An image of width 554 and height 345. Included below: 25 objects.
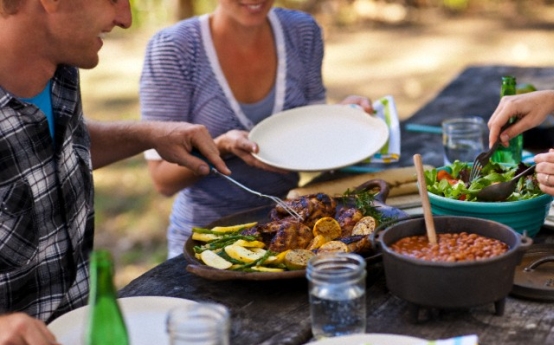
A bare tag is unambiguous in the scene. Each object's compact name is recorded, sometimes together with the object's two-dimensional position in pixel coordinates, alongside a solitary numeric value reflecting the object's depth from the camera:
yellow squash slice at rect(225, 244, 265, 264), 2.21
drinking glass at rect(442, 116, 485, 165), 3.18
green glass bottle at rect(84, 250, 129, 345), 1.58
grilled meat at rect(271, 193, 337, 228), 2.42
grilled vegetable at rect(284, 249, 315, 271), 2.15
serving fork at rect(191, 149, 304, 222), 2.42
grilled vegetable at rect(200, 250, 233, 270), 2.20
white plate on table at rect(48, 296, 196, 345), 1.93
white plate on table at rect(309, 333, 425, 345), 1.79
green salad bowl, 2.34
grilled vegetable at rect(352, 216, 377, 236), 2.29
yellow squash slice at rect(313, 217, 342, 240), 2.34
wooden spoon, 2.04
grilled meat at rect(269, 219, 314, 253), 2.28
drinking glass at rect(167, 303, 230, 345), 1.57
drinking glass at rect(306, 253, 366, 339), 1.85
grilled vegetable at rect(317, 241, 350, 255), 2.18
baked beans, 1.92
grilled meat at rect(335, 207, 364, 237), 2.36
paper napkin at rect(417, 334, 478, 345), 1.69
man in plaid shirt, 2.34
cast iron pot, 1.85
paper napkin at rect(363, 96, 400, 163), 3.15
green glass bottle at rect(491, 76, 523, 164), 3.03
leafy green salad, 2.45
